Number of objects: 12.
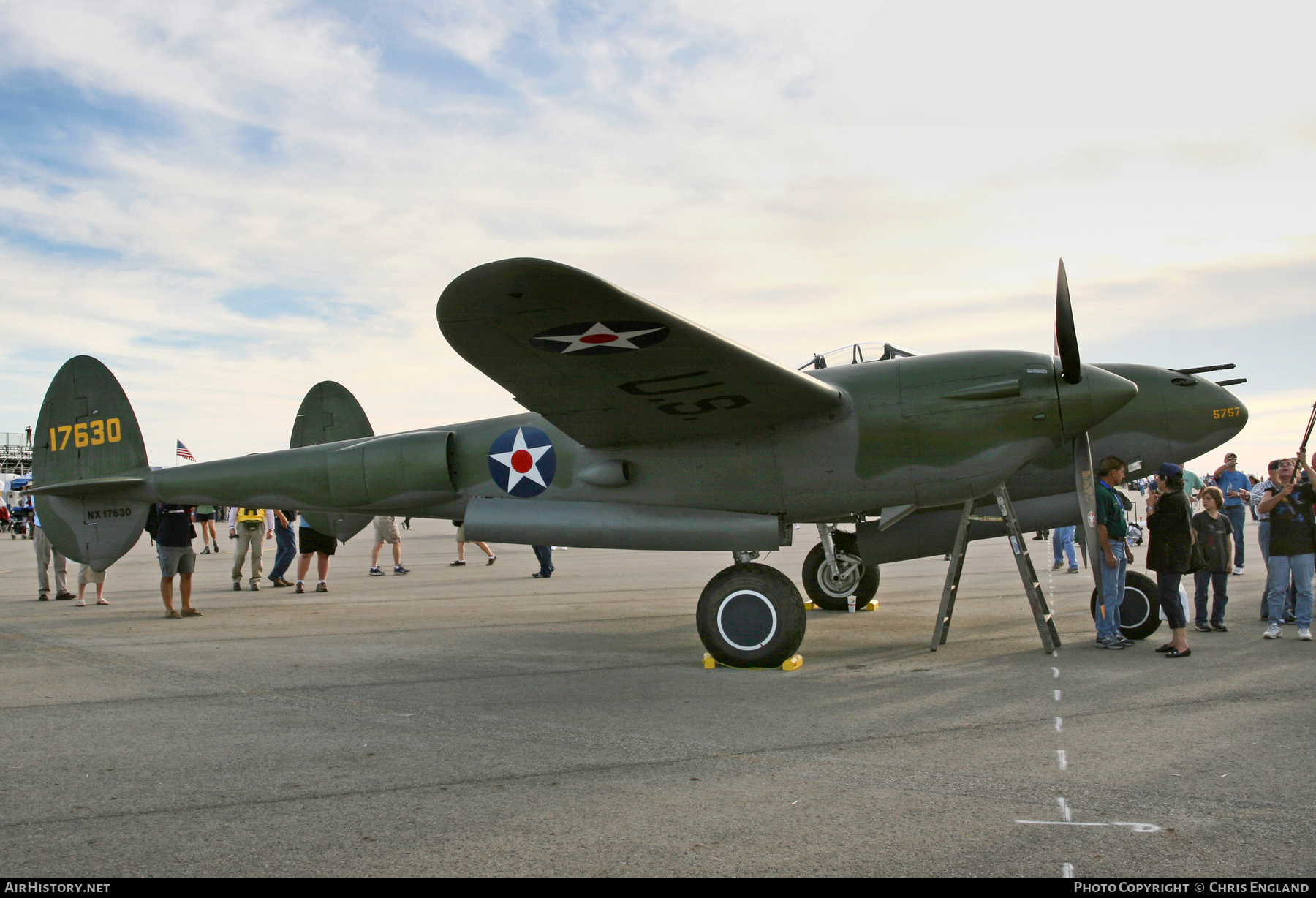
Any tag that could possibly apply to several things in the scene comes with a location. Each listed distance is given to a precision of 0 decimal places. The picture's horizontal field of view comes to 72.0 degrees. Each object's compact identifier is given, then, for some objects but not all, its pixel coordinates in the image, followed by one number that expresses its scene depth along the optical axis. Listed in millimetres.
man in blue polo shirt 12237
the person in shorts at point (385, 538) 17109
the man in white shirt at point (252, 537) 14633
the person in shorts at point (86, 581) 12016
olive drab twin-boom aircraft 6102
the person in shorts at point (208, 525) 21953
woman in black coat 7273
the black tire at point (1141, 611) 8148
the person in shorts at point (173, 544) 10633
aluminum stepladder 7496
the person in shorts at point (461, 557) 19188
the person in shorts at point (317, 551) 14281
